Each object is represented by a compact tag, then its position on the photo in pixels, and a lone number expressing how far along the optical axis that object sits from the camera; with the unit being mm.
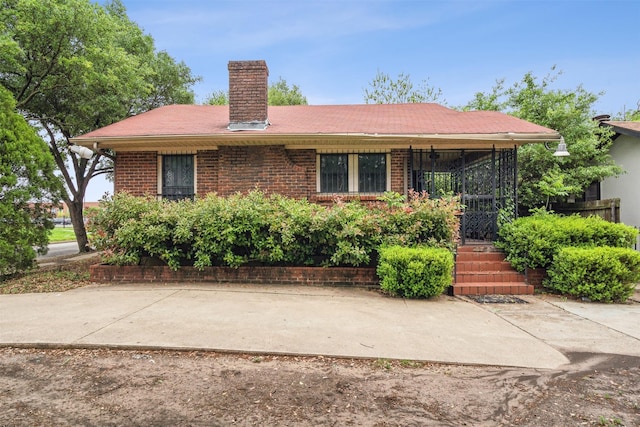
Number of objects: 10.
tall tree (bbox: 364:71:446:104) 23547
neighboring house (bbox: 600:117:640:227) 10695
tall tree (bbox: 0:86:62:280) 7211
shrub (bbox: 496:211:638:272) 6672
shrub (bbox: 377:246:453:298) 5789
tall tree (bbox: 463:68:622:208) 10359
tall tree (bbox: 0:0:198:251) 10141
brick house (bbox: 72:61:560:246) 8453
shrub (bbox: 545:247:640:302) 6047
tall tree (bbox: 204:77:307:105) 26233
